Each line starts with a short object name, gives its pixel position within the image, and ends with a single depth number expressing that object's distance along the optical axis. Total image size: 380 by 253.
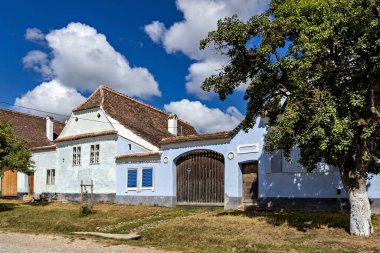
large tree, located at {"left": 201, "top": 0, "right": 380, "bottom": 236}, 11.31
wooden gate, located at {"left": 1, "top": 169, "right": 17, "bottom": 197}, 31.83
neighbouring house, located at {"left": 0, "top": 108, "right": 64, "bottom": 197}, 31.41
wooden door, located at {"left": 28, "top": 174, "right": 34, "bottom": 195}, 31.22
